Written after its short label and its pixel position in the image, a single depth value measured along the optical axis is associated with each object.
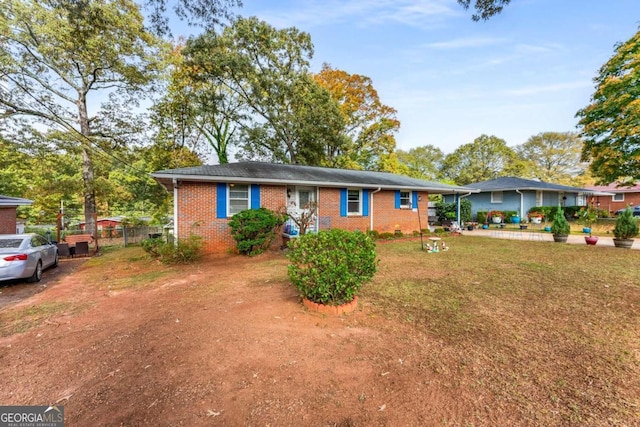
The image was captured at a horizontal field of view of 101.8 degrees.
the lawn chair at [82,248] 10.54
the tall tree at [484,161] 32.44
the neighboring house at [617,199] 27.64
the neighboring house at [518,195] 21.31
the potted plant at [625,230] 9.70
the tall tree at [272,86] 18.62
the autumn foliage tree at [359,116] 24.78
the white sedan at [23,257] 5.86
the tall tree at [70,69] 12.54
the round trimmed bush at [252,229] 8.95
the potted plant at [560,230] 11.39
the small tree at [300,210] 10.61
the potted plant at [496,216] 19.83
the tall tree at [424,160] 38.97
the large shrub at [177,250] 8.22
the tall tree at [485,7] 4.36
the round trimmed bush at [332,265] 3.85
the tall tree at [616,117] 13.68
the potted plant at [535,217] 19.34
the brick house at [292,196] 9.11
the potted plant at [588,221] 10.42
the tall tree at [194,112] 19.53
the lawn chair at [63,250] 9.99
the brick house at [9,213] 12.04
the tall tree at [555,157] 32.97
